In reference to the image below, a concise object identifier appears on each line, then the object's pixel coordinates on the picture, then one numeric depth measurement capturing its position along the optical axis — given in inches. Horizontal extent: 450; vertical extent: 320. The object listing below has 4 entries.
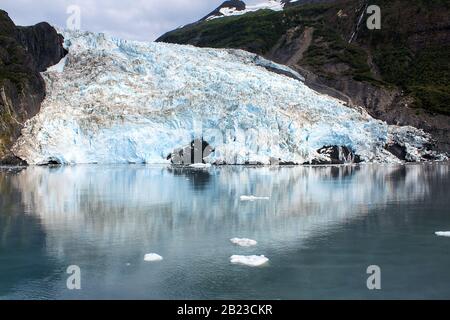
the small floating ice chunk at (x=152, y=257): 454.9
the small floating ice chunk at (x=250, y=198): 819.1
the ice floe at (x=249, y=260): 438.6
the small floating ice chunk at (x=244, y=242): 509.4
